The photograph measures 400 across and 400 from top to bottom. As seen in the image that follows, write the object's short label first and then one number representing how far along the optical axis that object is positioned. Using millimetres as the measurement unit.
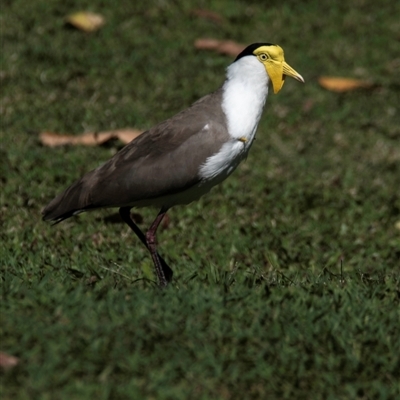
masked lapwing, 11219
